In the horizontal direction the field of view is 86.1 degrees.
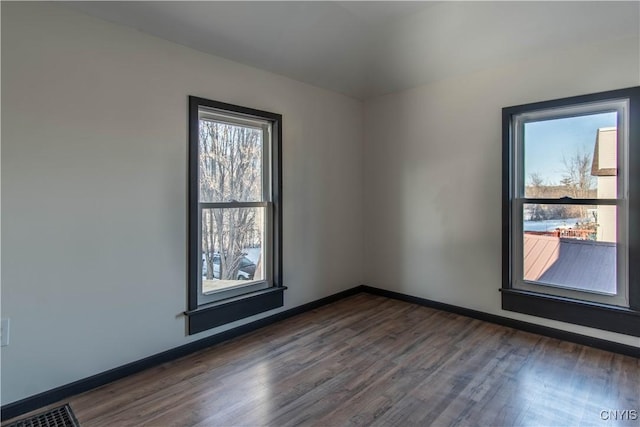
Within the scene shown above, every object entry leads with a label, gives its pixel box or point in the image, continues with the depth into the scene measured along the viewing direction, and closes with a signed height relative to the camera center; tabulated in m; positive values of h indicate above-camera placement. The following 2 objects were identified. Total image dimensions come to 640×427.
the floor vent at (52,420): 1.91 -1.17
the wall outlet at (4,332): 1.95 -0.68
